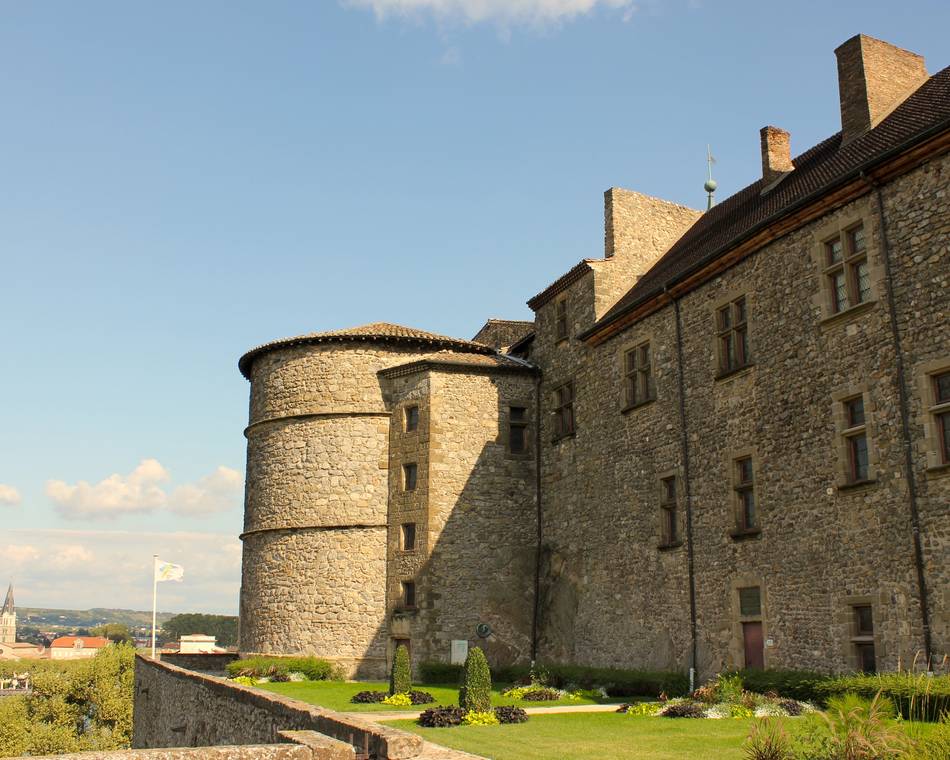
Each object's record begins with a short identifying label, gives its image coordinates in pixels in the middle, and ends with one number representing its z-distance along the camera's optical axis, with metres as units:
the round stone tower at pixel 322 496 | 28.36
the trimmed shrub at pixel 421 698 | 19.66
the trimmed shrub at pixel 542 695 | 20.51
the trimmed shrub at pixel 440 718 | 15.37
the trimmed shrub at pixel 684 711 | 15.96
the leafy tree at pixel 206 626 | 168.00
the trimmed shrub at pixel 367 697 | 20.33
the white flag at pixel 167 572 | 40.22
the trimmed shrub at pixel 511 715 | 15.94
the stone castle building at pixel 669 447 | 15.91
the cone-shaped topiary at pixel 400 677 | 20.30
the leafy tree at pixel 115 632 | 173.40
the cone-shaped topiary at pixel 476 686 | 16.41
